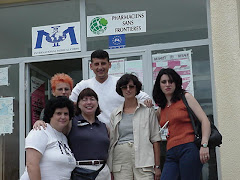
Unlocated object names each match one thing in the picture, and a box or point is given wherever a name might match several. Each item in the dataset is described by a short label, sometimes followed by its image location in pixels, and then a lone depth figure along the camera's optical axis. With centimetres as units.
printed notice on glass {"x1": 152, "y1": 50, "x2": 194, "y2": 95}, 636
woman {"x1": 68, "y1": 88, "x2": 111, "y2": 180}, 443
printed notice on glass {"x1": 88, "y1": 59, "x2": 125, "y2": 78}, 666
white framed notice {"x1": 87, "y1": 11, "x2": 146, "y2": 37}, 678
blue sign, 679
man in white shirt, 511
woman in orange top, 423
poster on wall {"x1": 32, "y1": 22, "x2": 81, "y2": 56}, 702
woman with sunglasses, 461
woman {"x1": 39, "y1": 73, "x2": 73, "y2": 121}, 549
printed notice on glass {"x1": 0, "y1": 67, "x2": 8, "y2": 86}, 737
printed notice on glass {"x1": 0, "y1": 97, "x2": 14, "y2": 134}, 720
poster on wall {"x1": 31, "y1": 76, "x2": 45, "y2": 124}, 724
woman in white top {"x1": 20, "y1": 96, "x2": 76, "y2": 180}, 391
